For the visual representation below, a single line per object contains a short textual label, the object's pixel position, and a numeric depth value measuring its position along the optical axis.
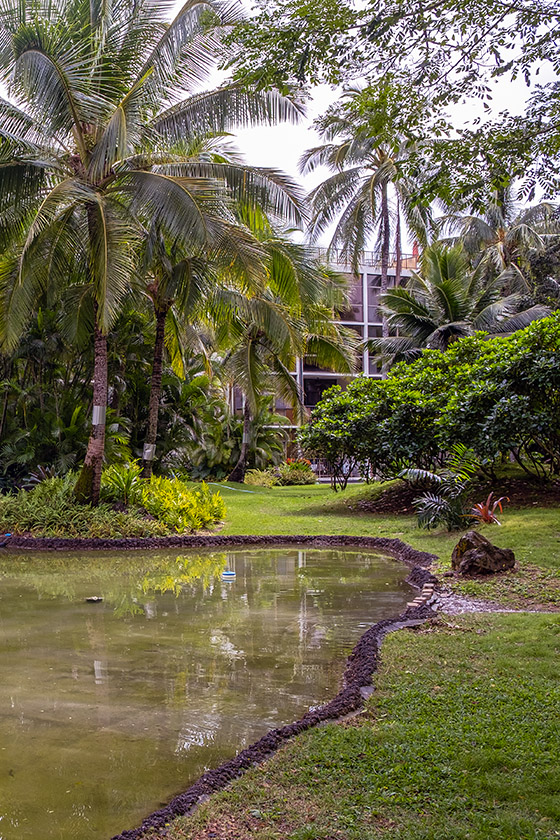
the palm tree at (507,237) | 30.27
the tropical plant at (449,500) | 11.90
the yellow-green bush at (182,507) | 14.05
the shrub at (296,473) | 26.61
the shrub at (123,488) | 14.37
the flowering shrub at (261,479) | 26.11
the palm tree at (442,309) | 21.80
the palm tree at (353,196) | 23.88
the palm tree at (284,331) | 14.27
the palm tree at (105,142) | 11.43
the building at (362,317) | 41.44
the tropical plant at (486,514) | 11.94
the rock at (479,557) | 8.62
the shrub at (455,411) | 13.11
